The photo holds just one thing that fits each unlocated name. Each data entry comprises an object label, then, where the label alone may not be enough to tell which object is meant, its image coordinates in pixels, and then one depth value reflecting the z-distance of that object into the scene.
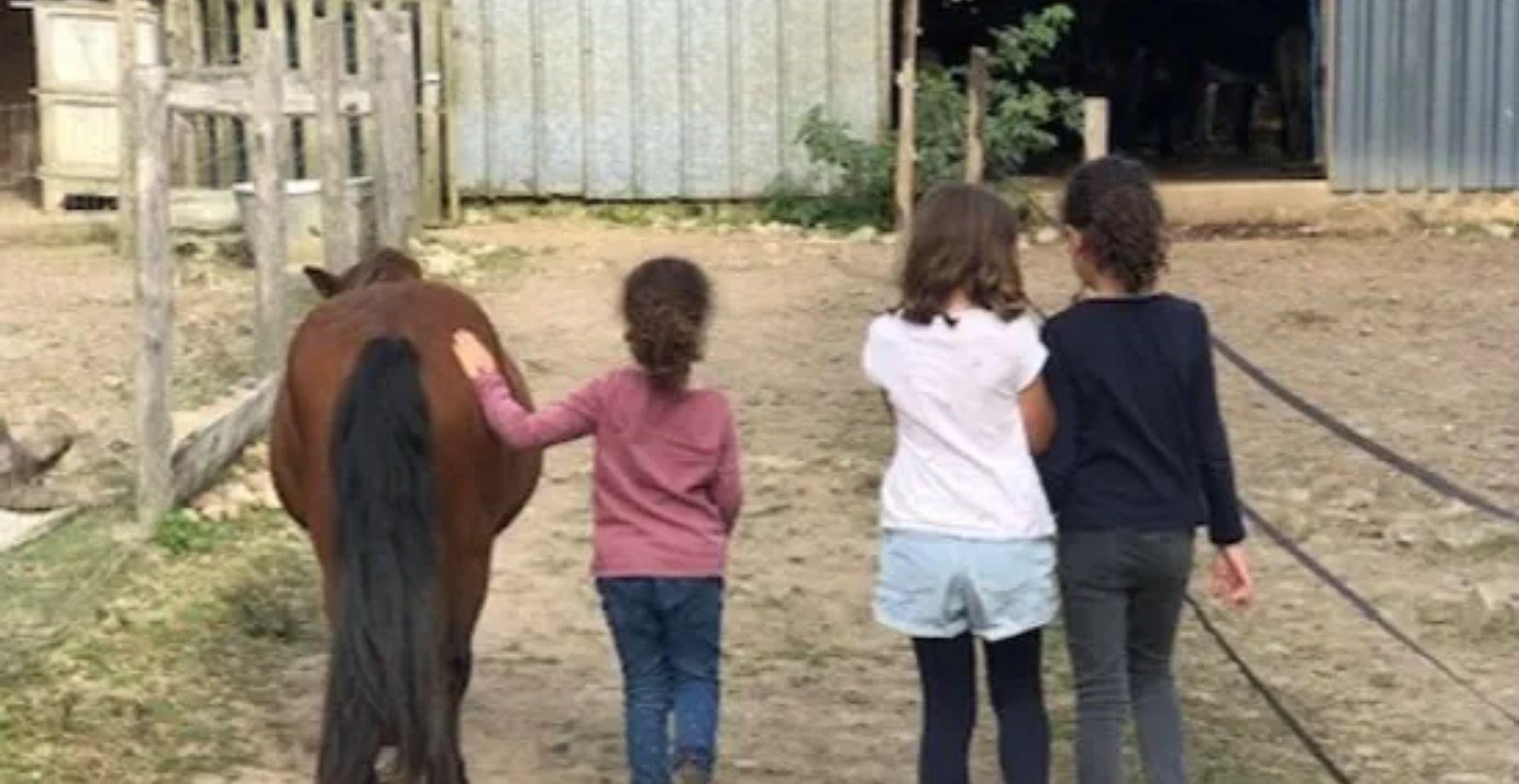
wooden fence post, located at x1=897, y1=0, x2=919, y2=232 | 13.53
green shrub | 15.49
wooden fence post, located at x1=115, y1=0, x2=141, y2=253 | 12.71
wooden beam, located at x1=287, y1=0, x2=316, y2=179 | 14.88
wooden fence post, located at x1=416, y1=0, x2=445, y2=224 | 15.84
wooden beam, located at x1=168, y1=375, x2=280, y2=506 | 8.05
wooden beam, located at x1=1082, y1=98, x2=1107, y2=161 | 9.10
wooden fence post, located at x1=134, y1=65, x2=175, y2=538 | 7.80
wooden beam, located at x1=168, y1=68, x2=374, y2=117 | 11.12
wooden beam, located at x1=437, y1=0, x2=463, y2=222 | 16.03
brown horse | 4.69
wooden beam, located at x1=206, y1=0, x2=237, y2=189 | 15.54
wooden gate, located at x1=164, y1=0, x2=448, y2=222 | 15.30
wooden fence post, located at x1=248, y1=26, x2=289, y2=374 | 9.36
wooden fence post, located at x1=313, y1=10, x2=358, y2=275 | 10.09
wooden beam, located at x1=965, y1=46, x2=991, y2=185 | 11.01
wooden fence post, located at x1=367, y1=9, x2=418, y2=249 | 11.76
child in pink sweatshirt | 4.77
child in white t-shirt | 4.48
